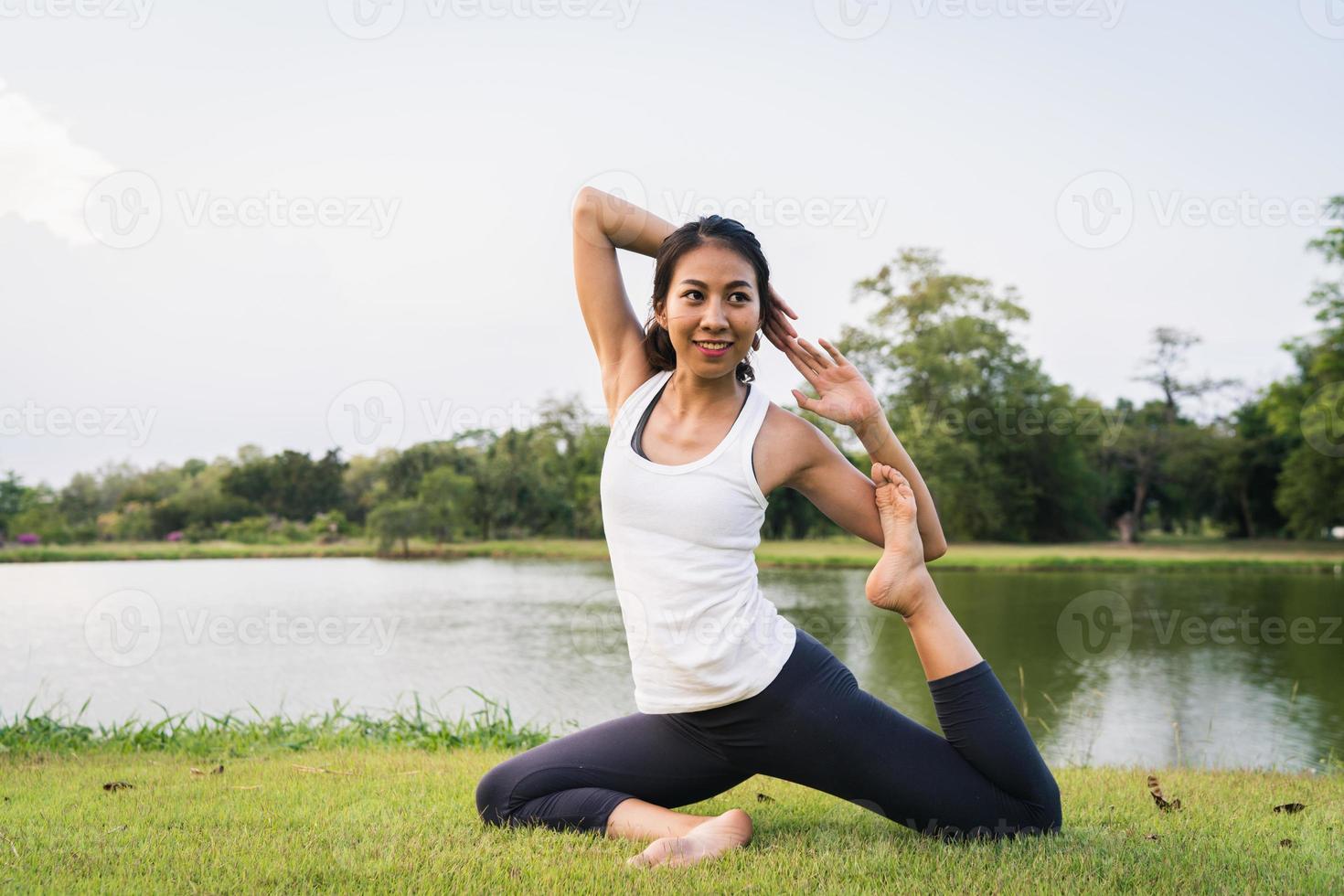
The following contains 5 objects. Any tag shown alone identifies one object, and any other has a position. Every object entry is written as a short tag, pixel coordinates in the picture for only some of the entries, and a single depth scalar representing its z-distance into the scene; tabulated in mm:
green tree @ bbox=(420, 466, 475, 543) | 29734
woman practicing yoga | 2252
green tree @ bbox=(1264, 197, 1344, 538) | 25766
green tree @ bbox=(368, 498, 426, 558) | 28281
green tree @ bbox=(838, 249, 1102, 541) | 30688
